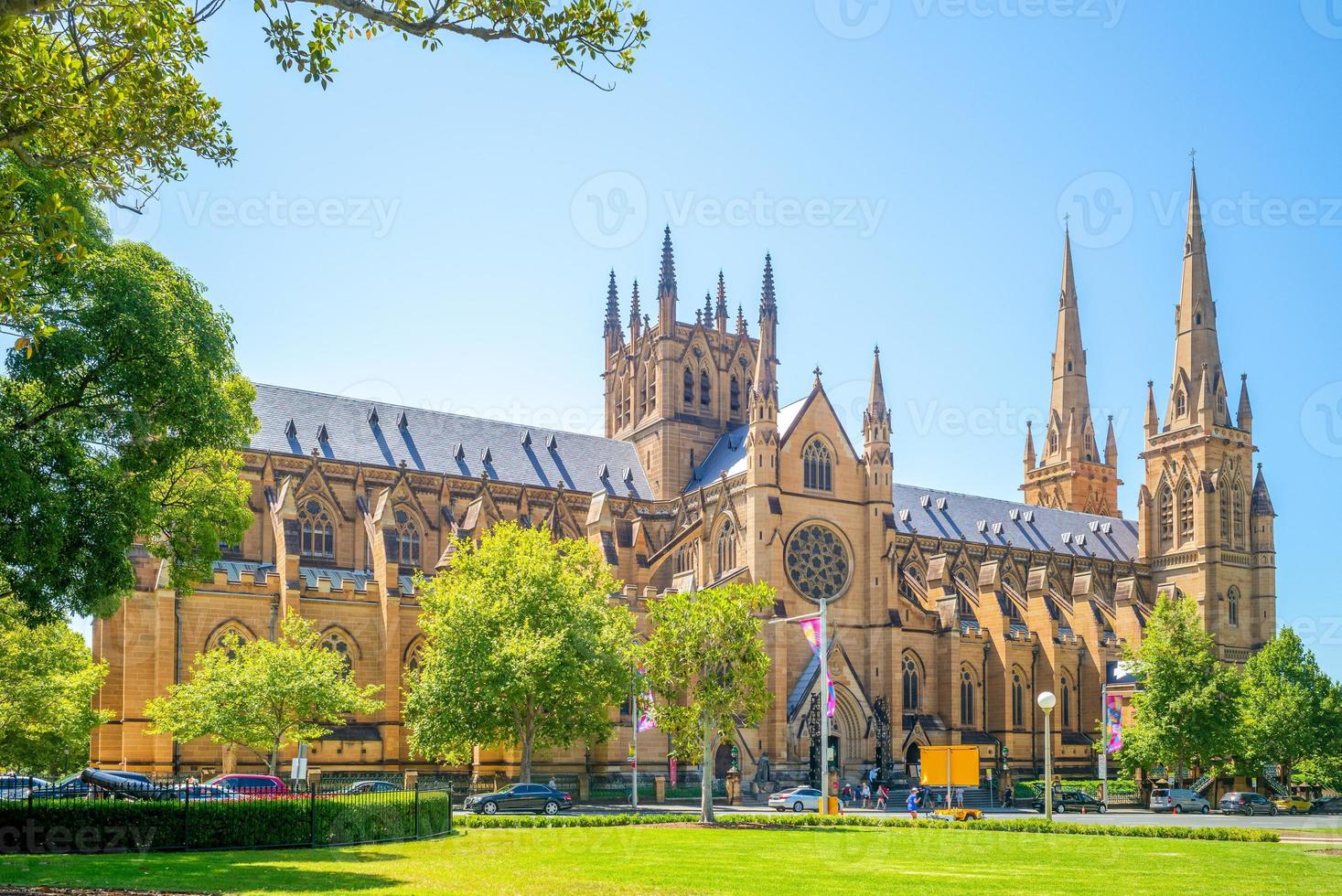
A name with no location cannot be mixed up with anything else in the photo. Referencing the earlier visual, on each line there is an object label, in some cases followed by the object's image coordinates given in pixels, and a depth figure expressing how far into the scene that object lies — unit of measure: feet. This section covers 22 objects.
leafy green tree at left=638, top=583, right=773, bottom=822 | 133.69
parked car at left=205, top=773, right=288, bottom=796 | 124.40
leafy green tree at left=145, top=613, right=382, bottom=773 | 147.95
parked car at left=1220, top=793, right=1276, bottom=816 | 189.47
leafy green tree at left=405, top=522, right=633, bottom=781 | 151.94
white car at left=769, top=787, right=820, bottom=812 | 160.04
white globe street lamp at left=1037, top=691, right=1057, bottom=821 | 119.24
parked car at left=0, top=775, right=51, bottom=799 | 85.40
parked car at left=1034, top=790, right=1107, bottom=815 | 196.04
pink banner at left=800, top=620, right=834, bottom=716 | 152.76
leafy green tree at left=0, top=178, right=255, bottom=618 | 77.20
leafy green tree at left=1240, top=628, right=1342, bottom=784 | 217.77
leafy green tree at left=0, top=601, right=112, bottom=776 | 164.55
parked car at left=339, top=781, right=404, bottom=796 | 96.58
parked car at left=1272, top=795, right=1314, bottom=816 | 204.54
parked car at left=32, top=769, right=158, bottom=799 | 80.43
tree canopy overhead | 41.78
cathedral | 178.40
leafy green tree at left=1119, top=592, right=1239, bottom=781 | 201.67
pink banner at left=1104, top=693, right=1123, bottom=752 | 179.63
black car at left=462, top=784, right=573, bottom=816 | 143.33
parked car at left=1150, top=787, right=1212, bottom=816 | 193.47
